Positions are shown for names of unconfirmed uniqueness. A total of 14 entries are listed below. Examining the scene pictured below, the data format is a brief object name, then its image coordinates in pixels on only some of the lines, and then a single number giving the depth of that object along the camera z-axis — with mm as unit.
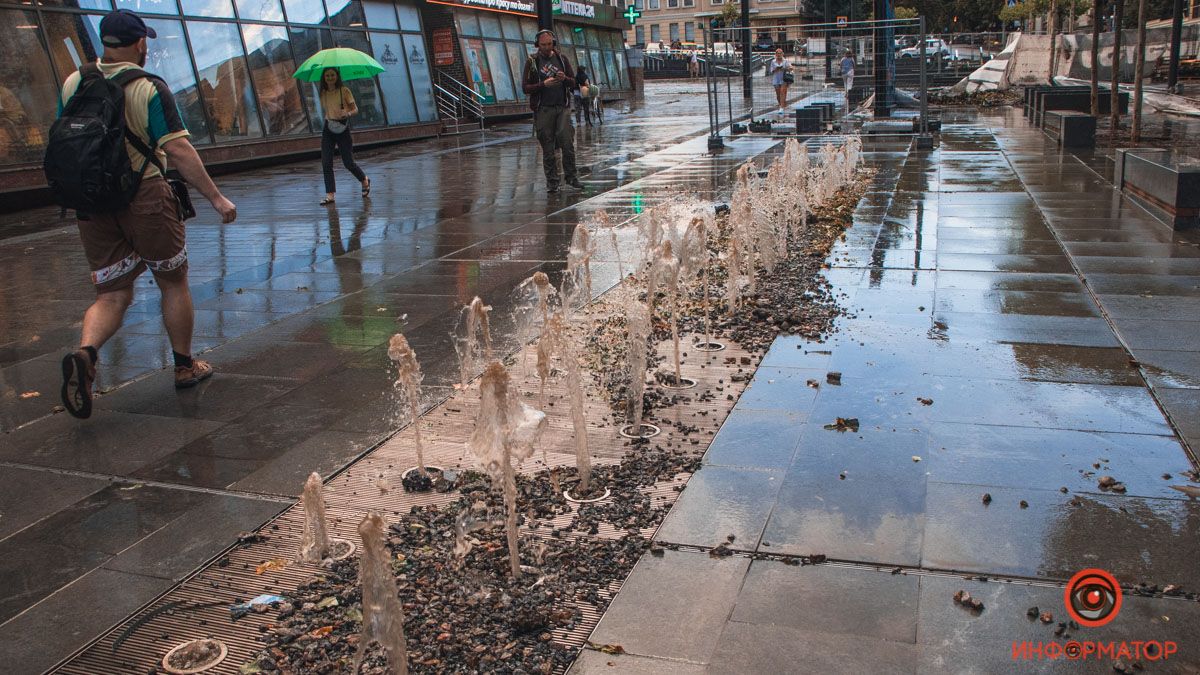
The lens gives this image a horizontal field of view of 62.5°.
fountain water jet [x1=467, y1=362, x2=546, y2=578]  3414
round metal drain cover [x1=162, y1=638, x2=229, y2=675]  2896
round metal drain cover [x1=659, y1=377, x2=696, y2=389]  5211
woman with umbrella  12695
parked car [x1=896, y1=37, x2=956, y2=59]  35344
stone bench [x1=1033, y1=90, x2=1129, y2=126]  19844
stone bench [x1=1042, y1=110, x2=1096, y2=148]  15695
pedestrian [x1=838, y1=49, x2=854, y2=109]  20859
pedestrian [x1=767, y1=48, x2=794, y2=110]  27195
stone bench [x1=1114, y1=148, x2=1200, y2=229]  8594
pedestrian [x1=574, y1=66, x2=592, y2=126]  26500
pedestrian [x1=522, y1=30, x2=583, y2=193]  12141
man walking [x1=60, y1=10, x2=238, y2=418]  5203
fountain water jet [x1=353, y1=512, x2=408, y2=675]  2711
